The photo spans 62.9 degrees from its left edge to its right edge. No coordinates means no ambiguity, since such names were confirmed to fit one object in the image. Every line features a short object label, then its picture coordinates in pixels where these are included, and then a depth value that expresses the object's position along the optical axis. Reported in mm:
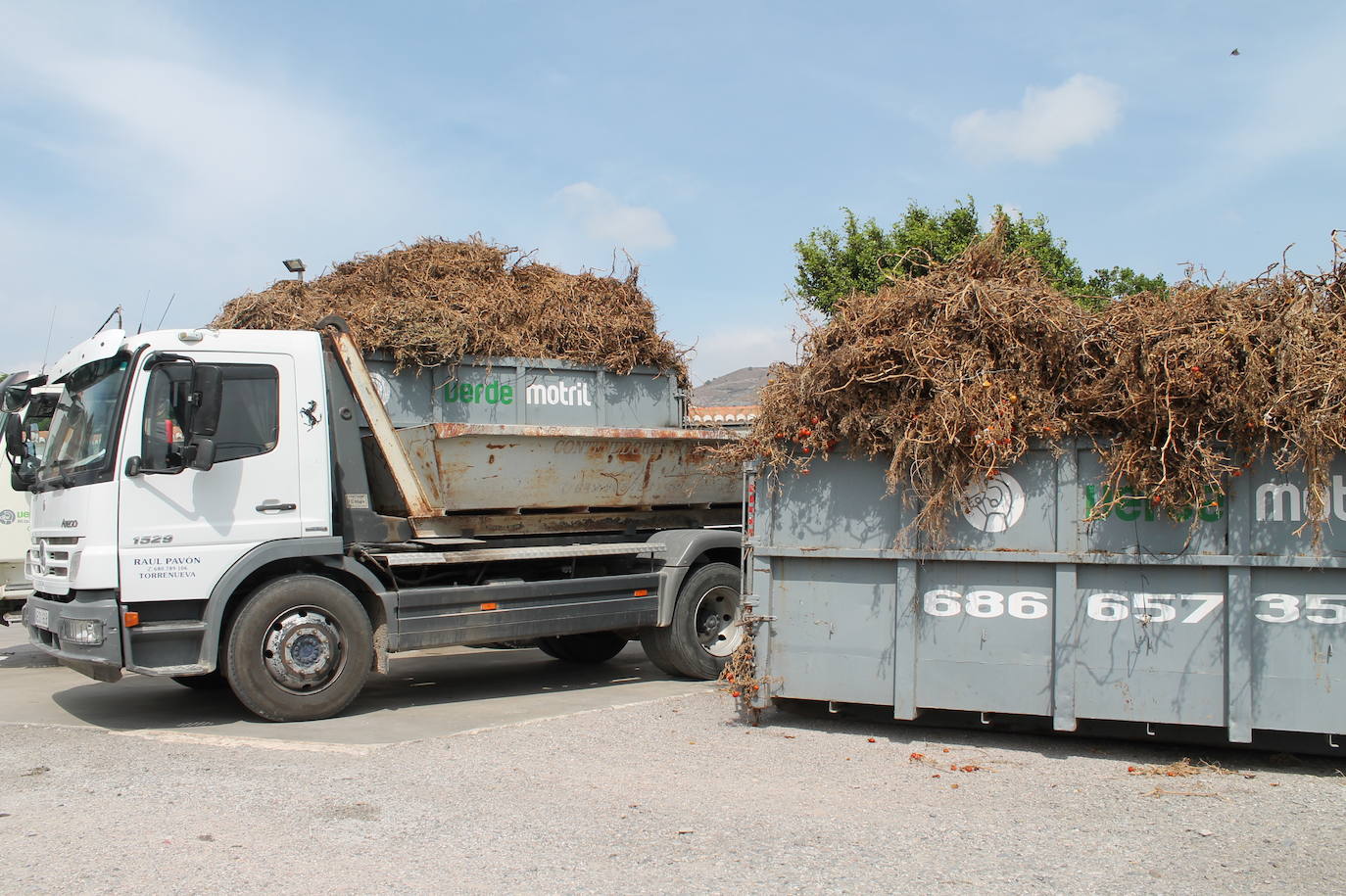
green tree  20984
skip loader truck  7066
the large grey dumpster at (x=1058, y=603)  5844
